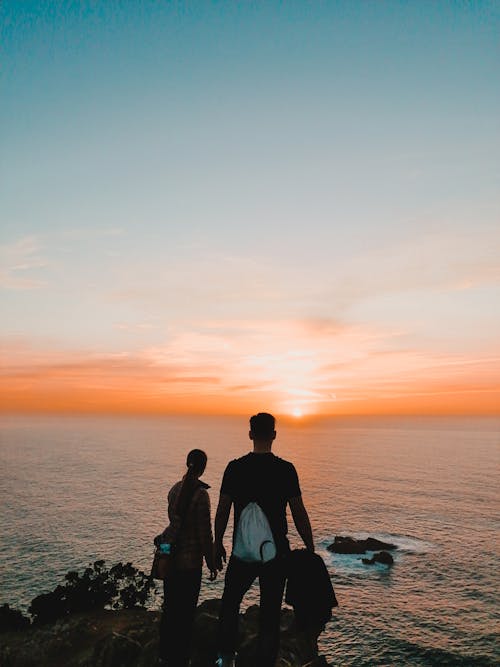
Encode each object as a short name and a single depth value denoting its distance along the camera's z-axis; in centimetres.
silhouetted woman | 634
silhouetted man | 493
